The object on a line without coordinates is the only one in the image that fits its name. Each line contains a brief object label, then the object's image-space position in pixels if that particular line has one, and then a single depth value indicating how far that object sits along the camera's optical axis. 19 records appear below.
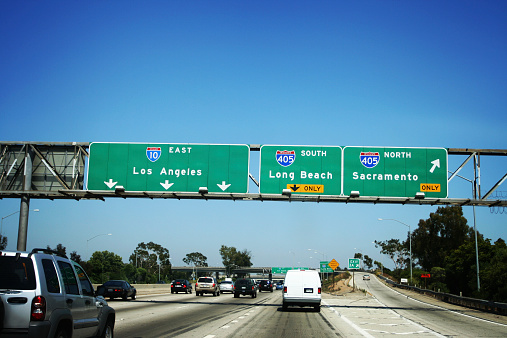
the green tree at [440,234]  106.75
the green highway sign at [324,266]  85.43
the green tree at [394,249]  167.50
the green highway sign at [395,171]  28.31
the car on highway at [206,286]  52.34
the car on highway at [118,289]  38.00
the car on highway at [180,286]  57.72
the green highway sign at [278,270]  132.76
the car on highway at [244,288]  48.12
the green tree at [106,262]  104.12
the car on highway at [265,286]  80.94
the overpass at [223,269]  177.20
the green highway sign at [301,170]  28.38
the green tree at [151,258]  160.12
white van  28.19
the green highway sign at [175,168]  28.61
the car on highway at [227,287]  63.29
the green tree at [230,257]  192.09
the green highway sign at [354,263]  64.88
